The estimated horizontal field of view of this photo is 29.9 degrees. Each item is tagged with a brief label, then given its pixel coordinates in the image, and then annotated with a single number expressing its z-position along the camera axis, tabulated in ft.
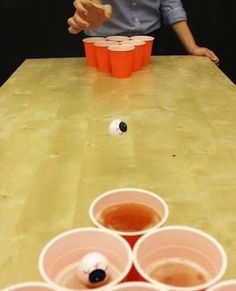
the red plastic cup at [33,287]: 1.95
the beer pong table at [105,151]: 2.97
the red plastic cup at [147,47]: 6.50
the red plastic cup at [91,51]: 6.50
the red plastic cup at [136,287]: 1.90
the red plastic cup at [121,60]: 5.97
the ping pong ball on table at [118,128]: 4.19
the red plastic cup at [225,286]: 1.91
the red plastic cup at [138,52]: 6.28
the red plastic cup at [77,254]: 2.07
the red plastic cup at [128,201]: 2.46
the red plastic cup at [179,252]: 2.09
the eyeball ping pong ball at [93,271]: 2.01
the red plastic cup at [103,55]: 6.26
